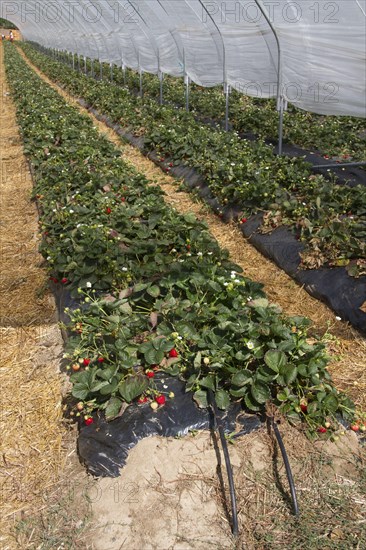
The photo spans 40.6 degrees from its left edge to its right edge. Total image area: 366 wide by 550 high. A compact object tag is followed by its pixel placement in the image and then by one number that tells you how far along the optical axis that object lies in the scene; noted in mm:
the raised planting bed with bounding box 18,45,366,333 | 4027
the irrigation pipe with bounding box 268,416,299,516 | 2158
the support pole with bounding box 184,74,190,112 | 9945
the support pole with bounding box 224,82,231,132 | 8430
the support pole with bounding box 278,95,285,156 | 6629
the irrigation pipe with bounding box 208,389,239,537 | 2104
